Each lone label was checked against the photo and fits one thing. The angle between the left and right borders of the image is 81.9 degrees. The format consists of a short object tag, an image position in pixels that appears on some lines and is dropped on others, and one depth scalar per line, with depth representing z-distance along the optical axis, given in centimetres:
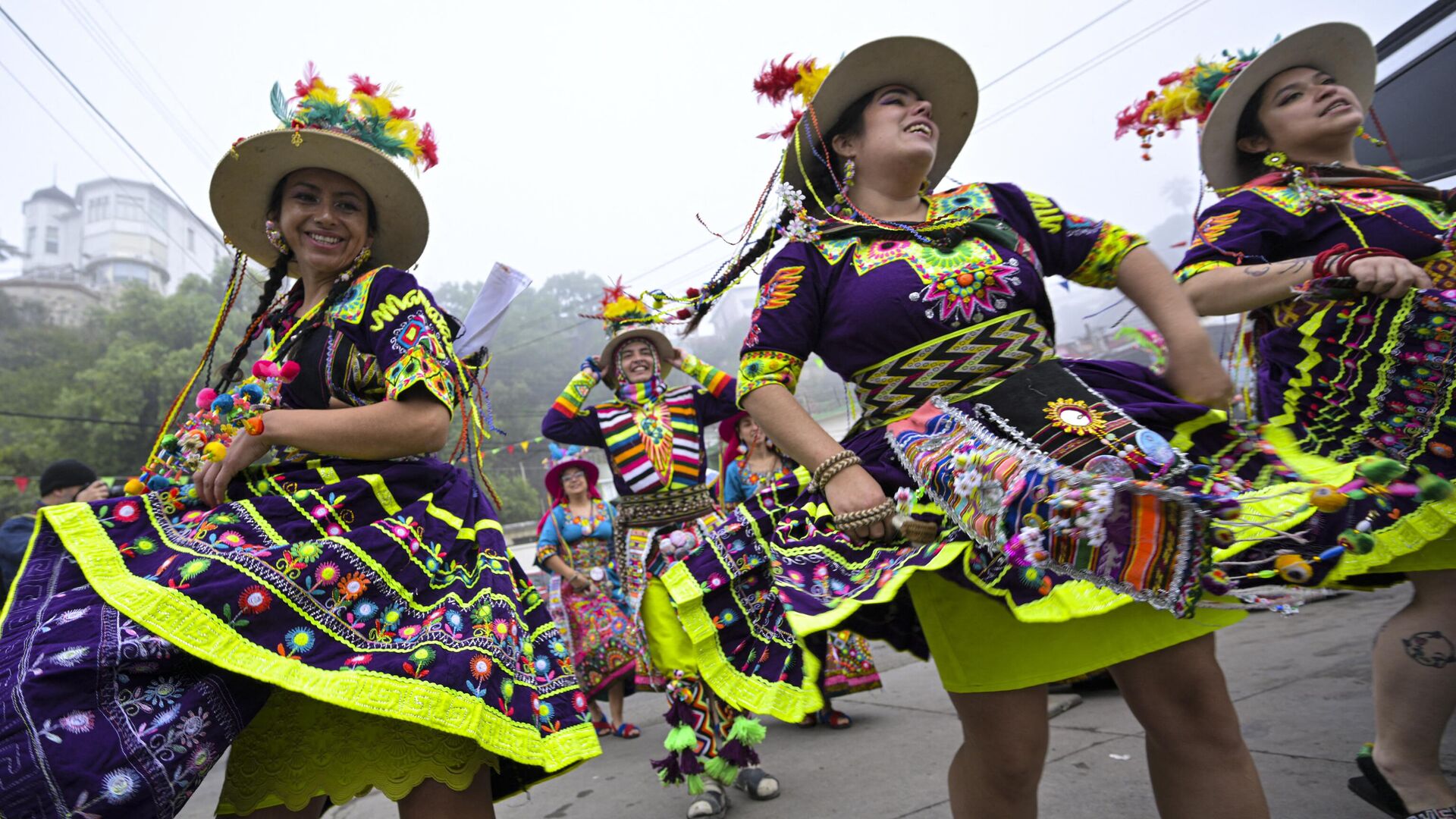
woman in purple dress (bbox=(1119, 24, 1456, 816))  191
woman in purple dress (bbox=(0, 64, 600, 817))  144
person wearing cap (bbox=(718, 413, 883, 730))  474
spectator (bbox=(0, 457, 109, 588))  437
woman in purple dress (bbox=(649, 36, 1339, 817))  147
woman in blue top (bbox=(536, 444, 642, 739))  568
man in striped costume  338
